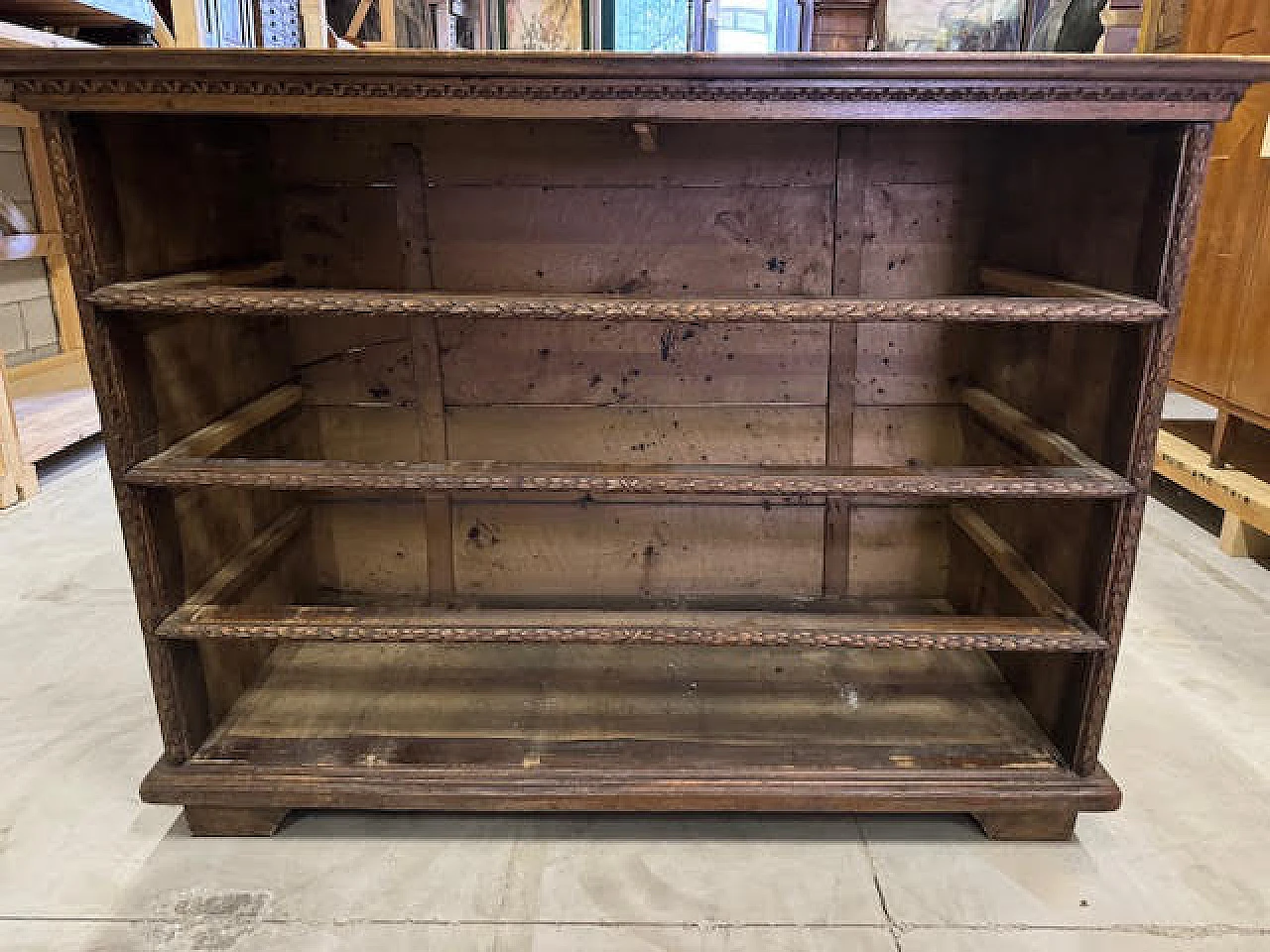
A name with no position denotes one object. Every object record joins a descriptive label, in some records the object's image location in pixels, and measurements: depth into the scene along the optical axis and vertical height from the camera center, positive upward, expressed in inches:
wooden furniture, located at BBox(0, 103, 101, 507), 131.3 -31.9
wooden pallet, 107.2 -35.2
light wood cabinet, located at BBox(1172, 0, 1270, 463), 107.4 -10.0
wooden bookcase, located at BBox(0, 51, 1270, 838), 53.5 -17.6
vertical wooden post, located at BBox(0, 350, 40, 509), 125.0 -38.5
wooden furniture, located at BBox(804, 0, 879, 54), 286.4 +47.2
